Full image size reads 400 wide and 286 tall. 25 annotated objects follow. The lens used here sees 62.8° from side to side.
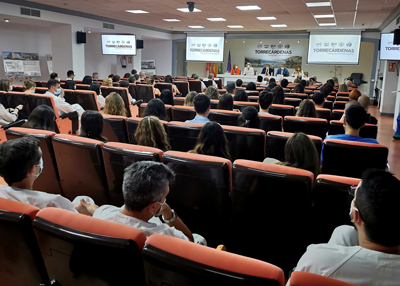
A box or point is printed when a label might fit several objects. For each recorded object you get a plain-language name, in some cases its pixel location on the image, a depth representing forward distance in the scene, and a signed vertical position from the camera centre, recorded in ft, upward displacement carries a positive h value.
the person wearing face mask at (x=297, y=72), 50.19 +2.55
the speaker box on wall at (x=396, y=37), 24.46 +4.14
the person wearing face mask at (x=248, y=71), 53.21 +2.60
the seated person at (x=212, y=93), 20.24 -0.43
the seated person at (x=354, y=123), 9.63 -0.94
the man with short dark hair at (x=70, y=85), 24.52 -0.33
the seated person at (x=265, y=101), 15.16 -0.60
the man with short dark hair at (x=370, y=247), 3.25 -1.62
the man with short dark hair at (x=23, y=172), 5.37 -1.57
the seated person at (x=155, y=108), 12.96 -0.96
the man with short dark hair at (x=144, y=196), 4.55 -1.59
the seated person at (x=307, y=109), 14.10 -0.83
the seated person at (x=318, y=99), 19.56 -0.55
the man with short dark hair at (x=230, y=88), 25.41 -0.11
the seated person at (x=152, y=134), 9.12 -1.39
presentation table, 49.67 +1.49
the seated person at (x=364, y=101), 15.46 -0.44
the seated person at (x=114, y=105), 14.96 -1.02
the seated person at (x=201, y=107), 12.29 -0.81
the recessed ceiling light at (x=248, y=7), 31.13 +7.64
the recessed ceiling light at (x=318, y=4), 28.09 +7.36
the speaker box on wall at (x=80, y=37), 39.45 +5.19
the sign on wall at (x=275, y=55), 66.08 +6.73
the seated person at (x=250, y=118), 12.27 -1.14
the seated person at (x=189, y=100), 17.78 -0.80
